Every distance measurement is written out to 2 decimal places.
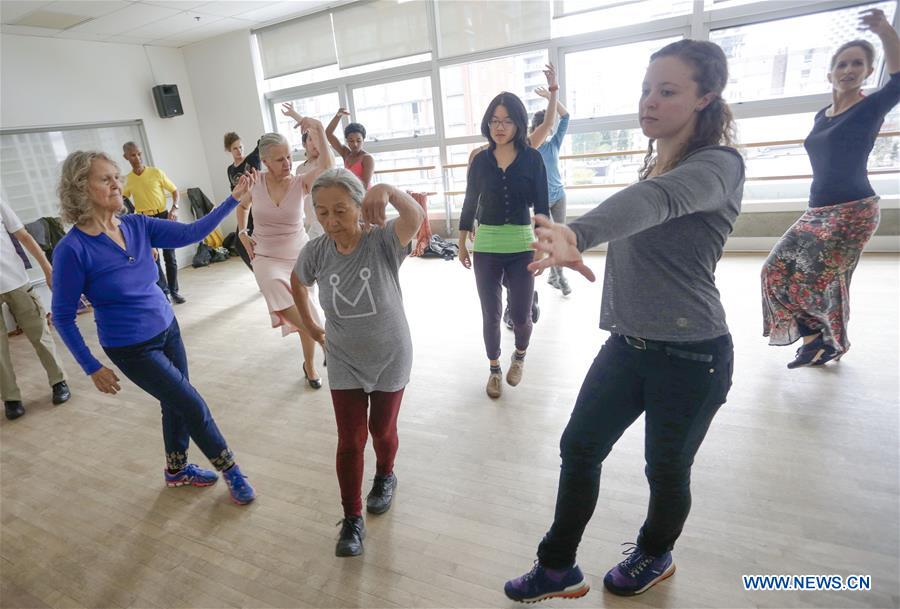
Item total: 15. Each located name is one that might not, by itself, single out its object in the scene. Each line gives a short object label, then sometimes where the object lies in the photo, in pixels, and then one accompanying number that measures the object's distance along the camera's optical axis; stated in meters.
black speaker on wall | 7.08
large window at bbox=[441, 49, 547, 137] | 5.79
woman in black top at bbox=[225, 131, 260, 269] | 4.55
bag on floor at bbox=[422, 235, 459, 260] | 6.09
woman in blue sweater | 1.73
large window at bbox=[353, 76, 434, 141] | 6.55
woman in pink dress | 2.75
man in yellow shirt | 5.27
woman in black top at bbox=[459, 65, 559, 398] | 2.47
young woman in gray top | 0.97
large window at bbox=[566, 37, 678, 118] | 5.28
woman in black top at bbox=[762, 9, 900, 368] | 2.39
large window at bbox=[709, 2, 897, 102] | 4.52
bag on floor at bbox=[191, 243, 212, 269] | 7.19
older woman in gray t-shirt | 1.60
